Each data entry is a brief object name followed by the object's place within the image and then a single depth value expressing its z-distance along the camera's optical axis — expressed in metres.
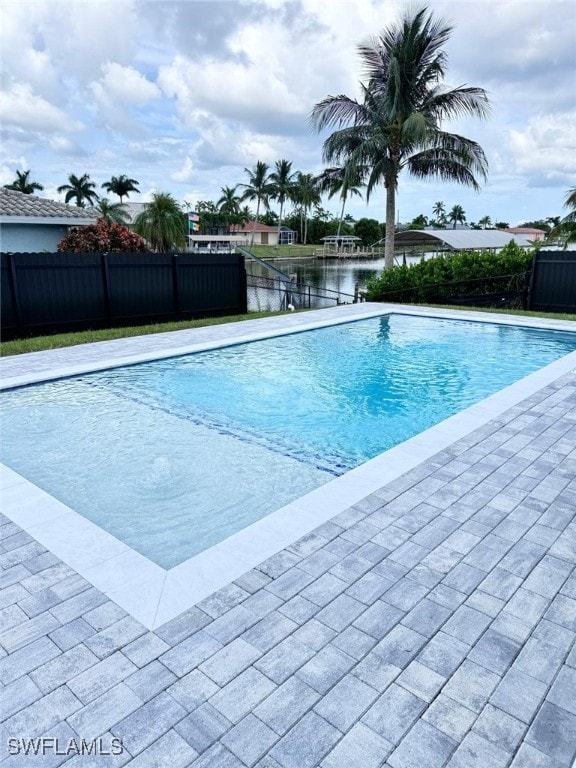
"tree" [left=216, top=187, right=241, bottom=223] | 63.62
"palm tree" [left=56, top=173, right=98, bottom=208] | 46.47
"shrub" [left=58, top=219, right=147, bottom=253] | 12.65
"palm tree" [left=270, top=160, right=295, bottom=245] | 50.34
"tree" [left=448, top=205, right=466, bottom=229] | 104.19
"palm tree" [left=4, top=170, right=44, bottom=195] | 44.72
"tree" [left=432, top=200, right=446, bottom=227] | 109.03
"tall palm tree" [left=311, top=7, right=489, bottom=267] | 15.55
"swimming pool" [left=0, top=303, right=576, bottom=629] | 2.73
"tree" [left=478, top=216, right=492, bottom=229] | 95.31
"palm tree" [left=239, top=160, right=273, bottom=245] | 50.94
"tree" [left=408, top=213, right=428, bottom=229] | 79.31
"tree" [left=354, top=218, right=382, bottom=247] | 72.25
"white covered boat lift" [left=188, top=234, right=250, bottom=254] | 63.62
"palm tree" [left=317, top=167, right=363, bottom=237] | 17.17
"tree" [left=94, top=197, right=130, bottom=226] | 36.69
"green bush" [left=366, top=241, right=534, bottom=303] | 13.90
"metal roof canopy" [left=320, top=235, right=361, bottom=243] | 64.25
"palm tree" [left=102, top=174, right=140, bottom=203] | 47.53
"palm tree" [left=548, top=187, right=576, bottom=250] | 17.16
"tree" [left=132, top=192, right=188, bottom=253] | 27.61
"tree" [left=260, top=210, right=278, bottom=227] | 79.12
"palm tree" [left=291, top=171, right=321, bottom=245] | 51.25
